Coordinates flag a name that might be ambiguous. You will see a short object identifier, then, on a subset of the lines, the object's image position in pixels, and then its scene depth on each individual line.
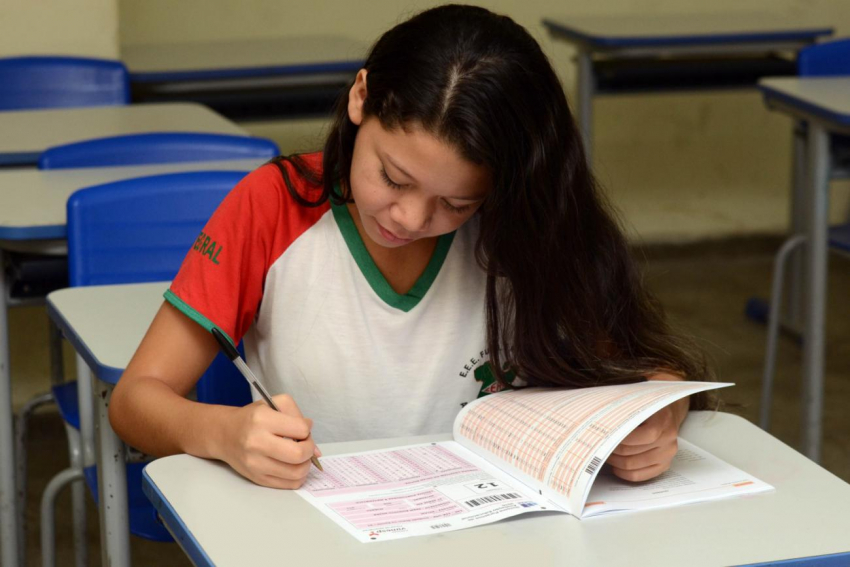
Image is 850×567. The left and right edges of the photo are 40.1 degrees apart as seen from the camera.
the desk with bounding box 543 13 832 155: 3.77
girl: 1.15
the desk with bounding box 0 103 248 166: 2.58
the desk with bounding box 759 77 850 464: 2.71
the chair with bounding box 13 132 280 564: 2.31
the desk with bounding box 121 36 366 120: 3.48
